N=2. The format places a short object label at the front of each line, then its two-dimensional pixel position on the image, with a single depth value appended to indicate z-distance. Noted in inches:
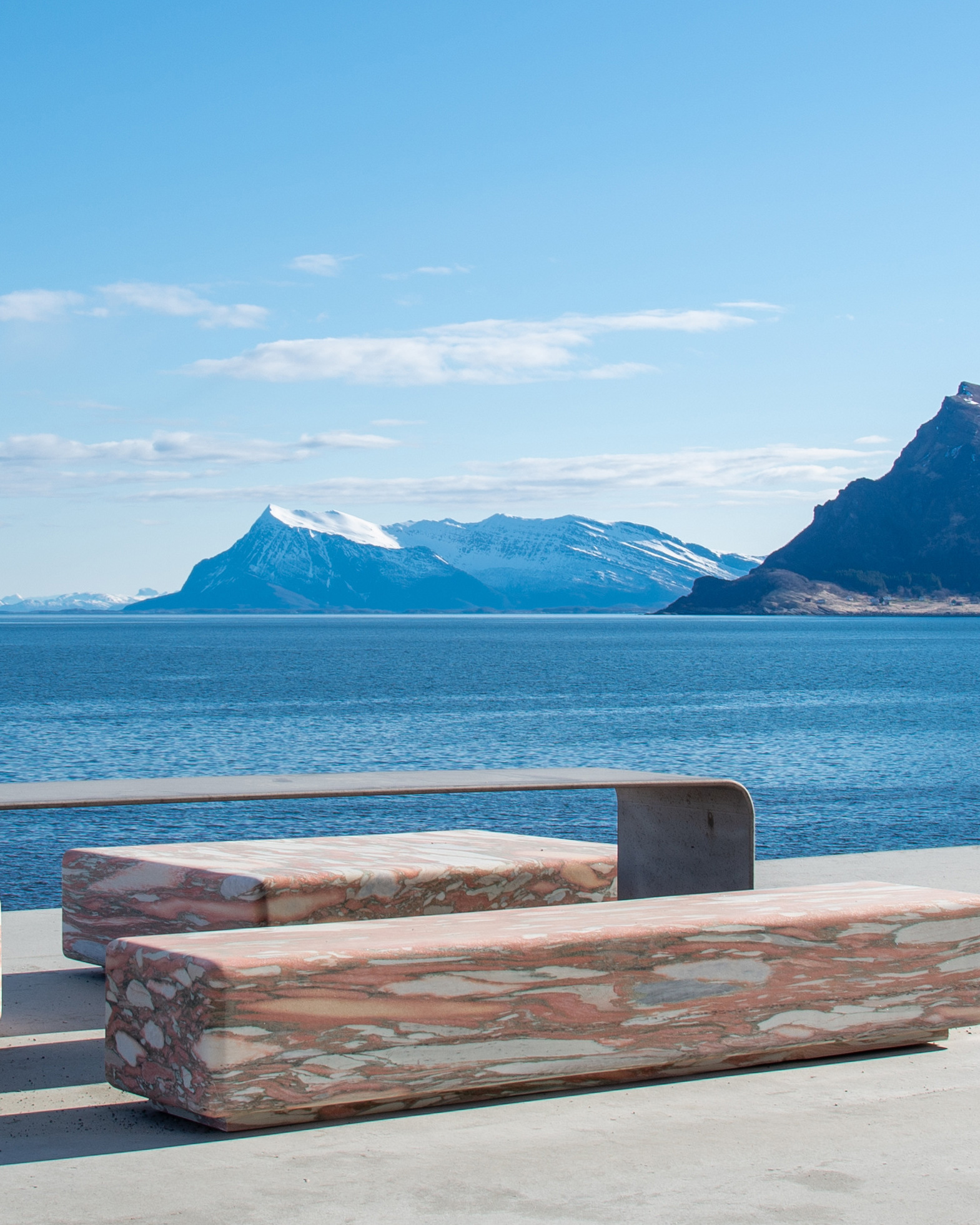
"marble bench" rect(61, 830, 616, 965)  219.0
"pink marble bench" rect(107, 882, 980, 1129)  157.8
